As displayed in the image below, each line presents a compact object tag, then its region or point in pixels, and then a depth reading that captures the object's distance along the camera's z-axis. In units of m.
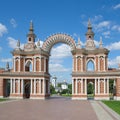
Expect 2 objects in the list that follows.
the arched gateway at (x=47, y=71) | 27.58
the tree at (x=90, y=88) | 49.16
